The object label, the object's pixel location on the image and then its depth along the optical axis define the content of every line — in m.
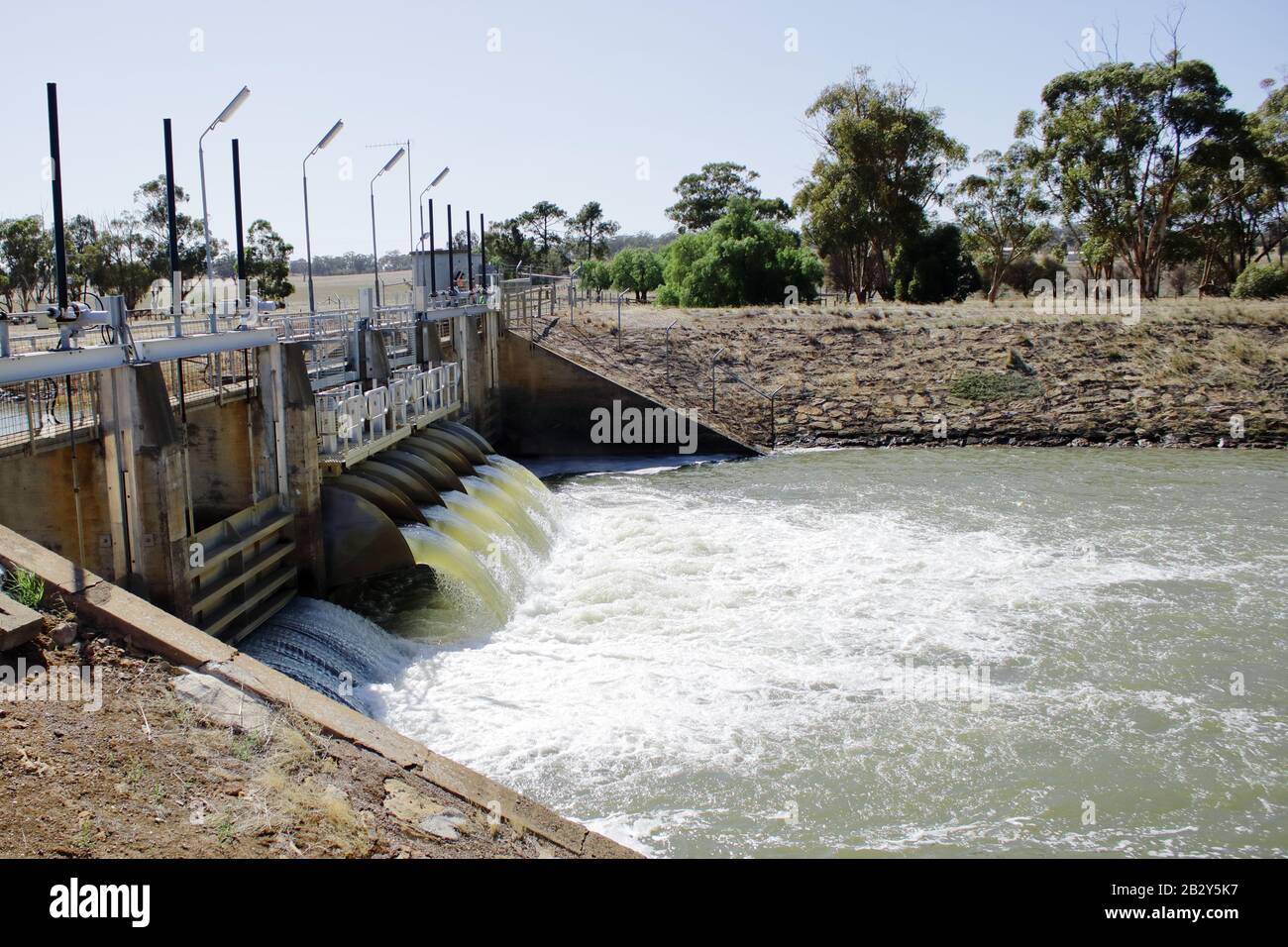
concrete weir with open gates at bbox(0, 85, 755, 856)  9.22
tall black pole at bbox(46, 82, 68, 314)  10.27
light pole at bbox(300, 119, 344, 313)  19.03
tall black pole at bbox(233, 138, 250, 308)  15.23
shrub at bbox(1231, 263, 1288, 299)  46.03
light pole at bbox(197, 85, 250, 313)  14.54
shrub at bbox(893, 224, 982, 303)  54.41
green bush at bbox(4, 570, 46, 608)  8.76
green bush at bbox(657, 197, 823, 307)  54.09
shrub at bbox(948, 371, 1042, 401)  34.94
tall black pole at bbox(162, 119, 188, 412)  12.28
